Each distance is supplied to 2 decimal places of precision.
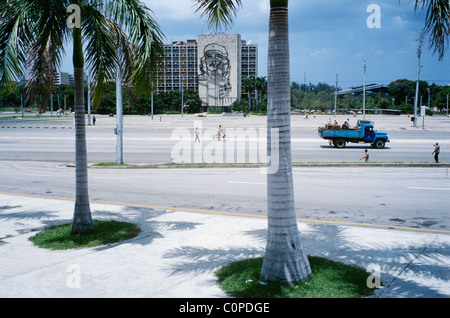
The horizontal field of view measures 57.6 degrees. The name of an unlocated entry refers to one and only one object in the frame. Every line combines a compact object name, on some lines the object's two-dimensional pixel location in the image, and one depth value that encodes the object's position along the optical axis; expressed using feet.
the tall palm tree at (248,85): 472.03
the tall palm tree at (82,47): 27.02
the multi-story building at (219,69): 500.33
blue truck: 105.29
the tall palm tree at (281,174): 20.08
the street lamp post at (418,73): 192.79
